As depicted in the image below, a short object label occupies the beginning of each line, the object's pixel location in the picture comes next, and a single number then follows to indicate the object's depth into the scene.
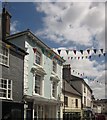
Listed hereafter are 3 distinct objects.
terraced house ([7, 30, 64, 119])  21.17
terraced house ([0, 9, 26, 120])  17.80
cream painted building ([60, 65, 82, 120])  31.95
